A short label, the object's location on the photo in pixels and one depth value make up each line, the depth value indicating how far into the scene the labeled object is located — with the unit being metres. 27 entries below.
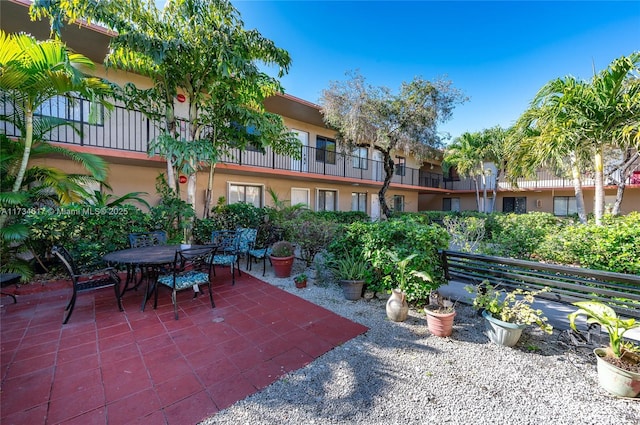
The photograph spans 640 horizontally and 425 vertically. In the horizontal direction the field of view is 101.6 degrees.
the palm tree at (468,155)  16.62
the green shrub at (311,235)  6.30
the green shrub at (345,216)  12.24
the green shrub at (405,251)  4.05
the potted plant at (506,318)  3.16
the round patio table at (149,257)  3.89
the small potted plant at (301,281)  5.36
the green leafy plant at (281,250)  6.09
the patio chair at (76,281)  3.65
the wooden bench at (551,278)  3.20
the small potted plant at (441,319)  3.43
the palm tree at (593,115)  5.82
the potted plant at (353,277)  4.70
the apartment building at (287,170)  6.69
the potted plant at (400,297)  3.89
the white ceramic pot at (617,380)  2.40
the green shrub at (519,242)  6.67
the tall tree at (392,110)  9.50
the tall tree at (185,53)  5.08
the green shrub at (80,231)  4.99
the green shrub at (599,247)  4.53
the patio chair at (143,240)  4.95
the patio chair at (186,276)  3.87
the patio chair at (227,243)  5.68
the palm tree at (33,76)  4.18
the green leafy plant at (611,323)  2.59
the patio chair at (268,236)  6.79
